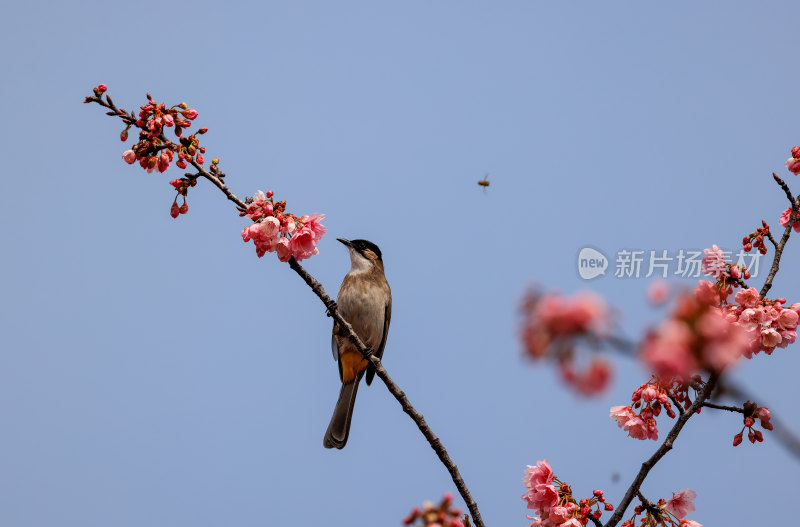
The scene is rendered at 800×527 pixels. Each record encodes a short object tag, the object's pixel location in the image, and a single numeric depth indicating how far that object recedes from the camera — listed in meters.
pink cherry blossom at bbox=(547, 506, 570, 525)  8.28
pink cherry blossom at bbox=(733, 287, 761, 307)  7.85
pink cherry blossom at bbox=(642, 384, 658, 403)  8.37
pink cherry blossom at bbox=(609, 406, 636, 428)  8.81
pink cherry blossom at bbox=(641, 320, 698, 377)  2.92
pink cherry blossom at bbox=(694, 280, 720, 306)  6.42
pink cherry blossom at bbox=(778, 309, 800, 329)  7.78
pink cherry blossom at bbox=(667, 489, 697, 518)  8.49
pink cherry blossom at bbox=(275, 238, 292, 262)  9.11
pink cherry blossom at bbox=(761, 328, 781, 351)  7.75
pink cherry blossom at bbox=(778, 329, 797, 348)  7.86
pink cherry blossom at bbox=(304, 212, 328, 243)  9.45
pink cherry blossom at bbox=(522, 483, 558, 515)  8.47
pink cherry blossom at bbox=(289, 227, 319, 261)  9.24
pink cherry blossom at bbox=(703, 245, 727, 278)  7.89
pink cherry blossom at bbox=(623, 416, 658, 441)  8.70
